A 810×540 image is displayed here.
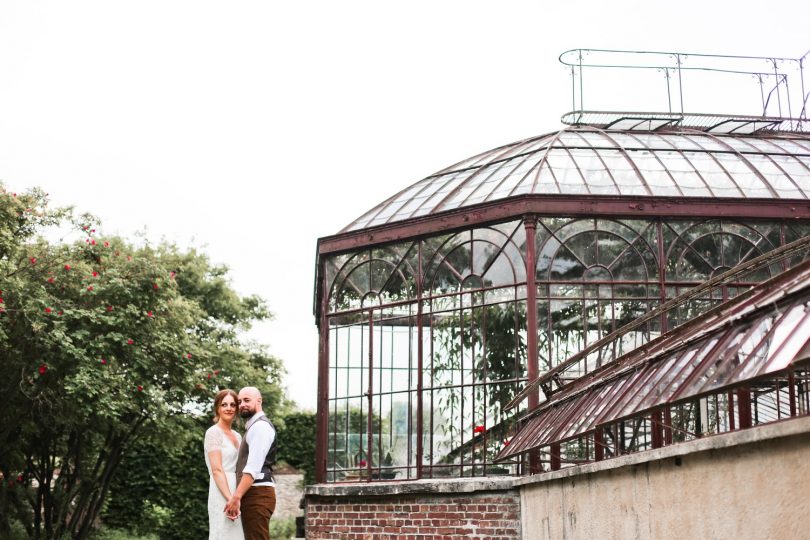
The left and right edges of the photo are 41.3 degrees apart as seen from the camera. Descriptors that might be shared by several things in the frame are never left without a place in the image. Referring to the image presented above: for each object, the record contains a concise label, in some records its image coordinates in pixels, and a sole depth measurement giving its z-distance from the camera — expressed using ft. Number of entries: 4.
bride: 24.79
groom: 24.50
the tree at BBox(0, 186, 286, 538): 58.85
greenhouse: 49.19
